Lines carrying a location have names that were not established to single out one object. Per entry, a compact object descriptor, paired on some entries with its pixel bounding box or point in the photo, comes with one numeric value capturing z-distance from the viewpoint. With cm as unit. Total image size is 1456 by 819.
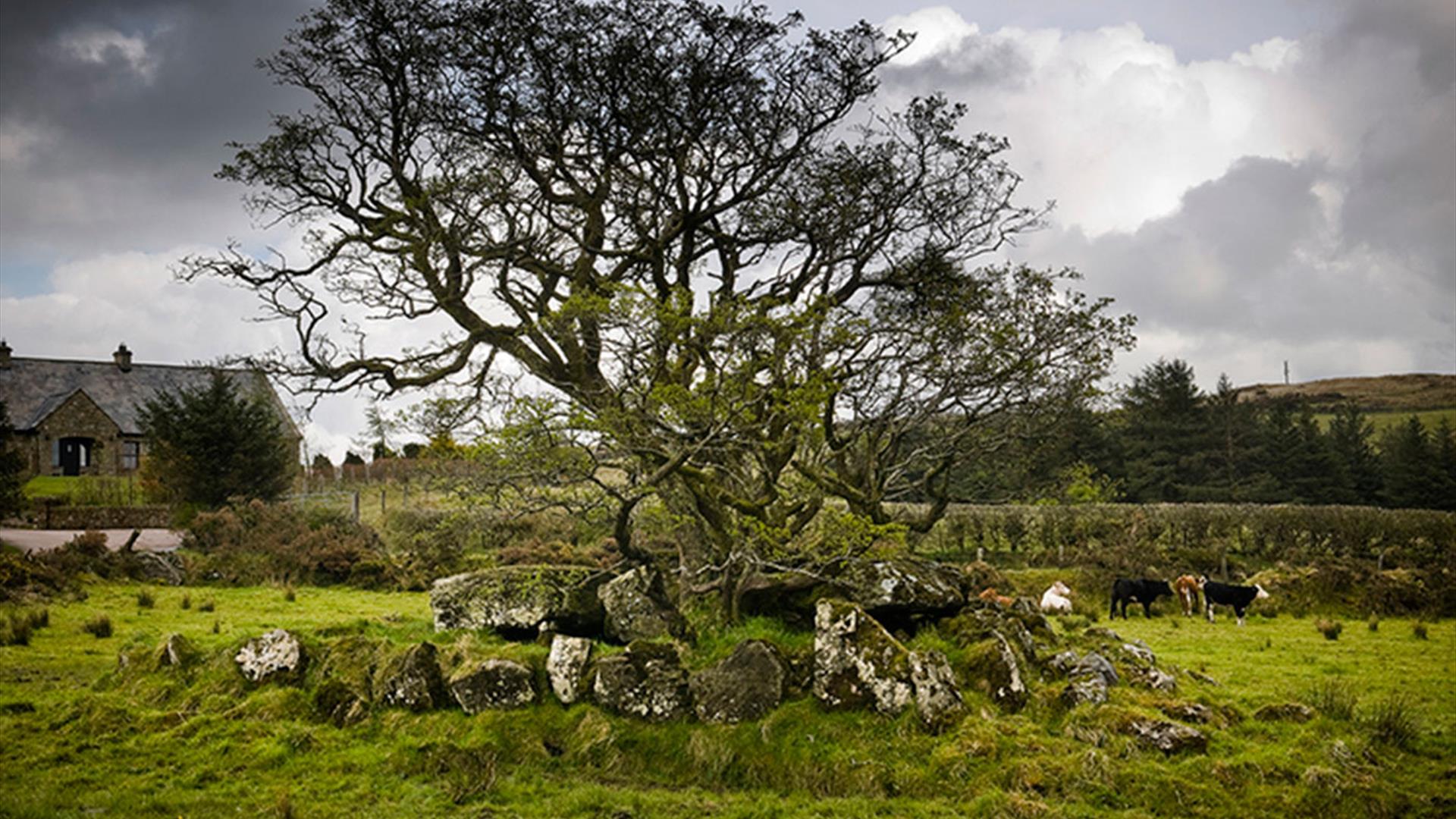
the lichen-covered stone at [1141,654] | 1380
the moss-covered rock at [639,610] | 1412
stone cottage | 4800
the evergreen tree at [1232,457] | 4566
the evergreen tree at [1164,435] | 4716
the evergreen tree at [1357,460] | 4691
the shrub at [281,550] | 2542
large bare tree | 1372
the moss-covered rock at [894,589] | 1383
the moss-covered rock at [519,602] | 1466
